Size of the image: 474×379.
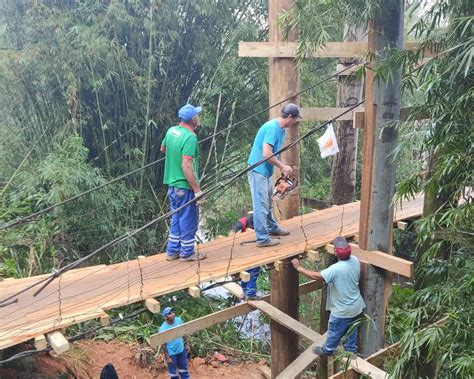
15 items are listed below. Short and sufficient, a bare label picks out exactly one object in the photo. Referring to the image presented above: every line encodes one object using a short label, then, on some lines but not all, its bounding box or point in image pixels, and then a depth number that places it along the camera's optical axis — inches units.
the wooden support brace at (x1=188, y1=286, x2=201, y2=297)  126.0
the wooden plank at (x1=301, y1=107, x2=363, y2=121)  167.8
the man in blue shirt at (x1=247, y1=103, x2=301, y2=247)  139.7
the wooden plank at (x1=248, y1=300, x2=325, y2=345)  153.6
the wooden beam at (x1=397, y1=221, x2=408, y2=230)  176.3
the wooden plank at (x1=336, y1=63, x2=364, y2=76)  211.0
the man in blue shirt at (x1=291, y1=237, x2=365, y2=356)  135.3
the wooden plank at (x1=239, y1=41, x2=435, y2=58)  159.8
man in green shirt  129.6
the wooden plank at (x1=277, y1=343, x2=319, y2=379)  153.2
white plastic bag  154.3
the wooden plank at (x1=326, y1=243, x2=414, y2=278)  130.1
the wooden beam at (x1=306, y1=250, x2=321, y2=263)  147.9
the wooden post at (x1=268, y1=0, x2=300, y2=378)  164.7
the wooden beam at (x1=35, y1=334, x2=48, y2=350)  106.3
